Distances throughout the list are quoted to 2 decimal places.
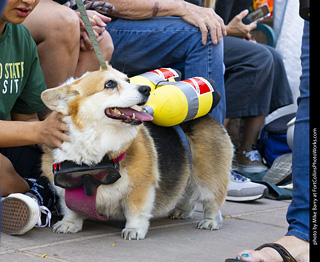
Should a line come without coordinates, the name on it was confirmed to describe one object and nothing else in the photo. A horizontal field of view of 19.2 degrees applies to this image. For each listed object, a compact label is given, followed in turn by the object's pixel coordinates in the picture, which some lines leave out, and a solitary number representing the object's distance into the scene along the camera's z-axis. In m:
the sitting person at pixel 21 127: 4.23
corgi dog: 4.23
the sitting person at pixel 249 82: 8.00
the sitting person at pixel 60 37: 5.31
